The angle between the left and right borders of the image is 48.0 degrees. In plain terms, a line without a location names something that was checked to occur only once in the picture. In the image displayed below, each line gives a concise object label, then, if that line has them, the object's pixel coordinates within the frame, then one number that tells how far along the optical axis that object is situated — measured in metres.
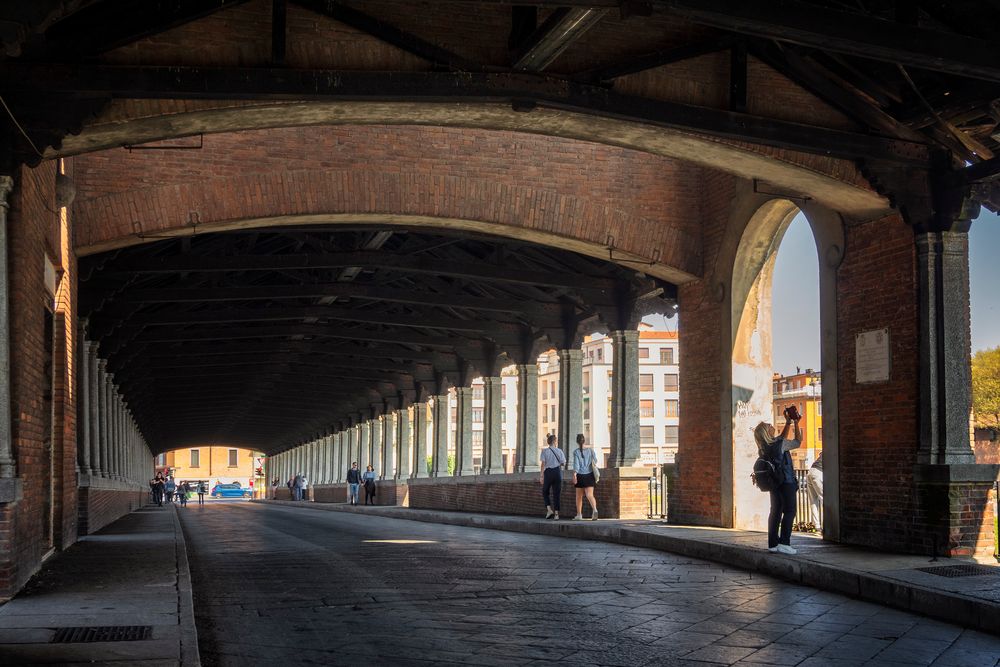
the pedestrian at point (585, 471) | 18.17
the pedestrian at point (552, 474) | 19.14
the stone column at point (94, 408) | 21.53
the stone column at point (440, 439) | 32.81
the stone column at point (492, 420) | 27.75
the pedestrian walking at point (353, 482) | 39.84
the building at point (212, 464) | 108.69
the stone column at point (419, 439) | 36.56
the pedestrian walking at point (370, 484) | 38.41
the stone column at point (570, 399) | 22.66
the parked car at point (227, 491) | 97.69
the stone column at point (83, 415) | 18.47
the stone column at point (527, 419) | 24.72
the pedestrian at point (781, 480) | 10.82
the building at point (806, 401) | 85.38
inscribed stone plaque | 11.70
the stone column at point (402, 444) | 38.94
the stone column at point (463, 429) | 30.22
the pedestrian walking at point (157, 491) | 48.00
